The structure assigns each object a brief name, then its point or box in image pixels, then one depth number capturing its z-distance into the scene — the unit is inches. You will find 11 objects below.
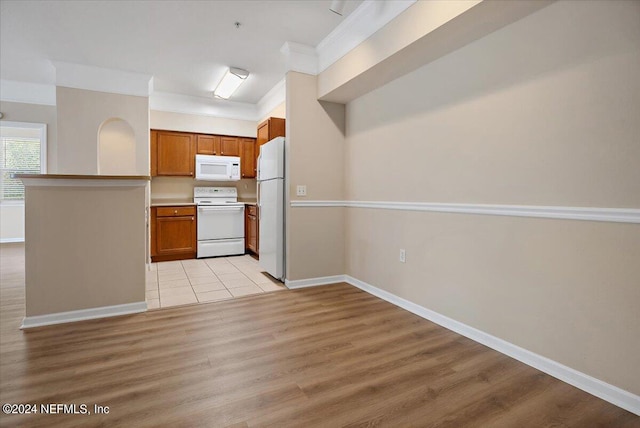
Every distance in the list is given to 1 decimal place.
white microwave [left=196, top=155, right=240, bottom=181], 209.8
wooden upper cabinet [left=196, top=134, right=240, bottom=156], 213.8
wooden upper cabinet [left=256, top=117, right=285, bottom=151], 171.6
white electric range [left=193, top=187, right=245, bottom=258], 201.2
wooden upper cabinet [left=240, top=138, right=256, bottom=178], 227.5
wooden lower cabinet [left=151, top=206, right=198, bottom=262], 189.6
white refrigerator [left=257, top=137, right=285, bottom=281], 142.6
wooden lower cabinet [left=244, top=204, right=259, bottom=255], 195.8
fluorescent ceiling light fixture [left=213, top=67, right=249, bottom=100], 162.8
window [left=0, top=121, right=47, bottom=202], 235.1
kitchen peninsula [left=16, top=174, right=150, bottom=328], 94.5
